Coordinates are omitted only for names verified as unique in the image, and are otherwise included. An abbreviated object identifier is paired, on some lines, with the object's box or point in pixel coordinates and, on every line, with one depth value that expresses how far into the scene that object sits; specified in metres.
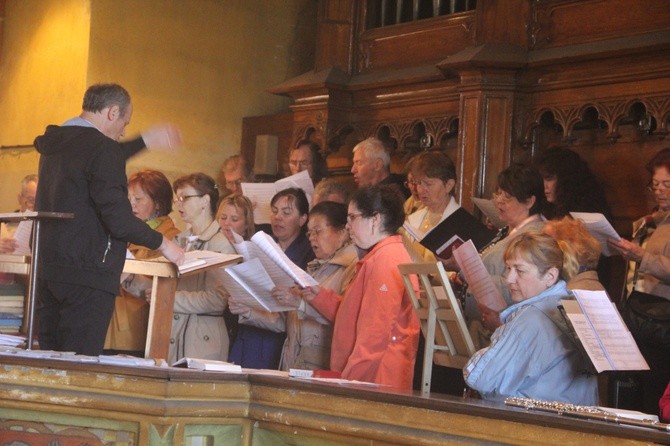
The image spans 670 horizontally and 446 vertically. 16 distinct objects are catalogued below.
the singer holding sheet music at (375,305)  4.74
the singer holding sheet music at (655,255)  5.04
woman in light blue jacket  3.91
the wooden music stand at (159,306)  4.90
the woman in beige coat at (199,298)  5.95
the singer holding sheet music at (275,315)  5.88
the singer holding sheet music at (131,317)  6.00
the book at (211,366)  3.34
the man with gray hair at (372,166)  7.08
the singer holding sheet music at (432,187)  6.20
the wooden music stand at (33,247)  4.17
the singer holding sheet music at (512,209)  5.27
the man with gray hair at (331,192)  6.59
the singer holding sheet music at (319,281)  5.36
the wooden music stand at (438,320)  4.61
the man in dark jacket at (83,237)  4.73
